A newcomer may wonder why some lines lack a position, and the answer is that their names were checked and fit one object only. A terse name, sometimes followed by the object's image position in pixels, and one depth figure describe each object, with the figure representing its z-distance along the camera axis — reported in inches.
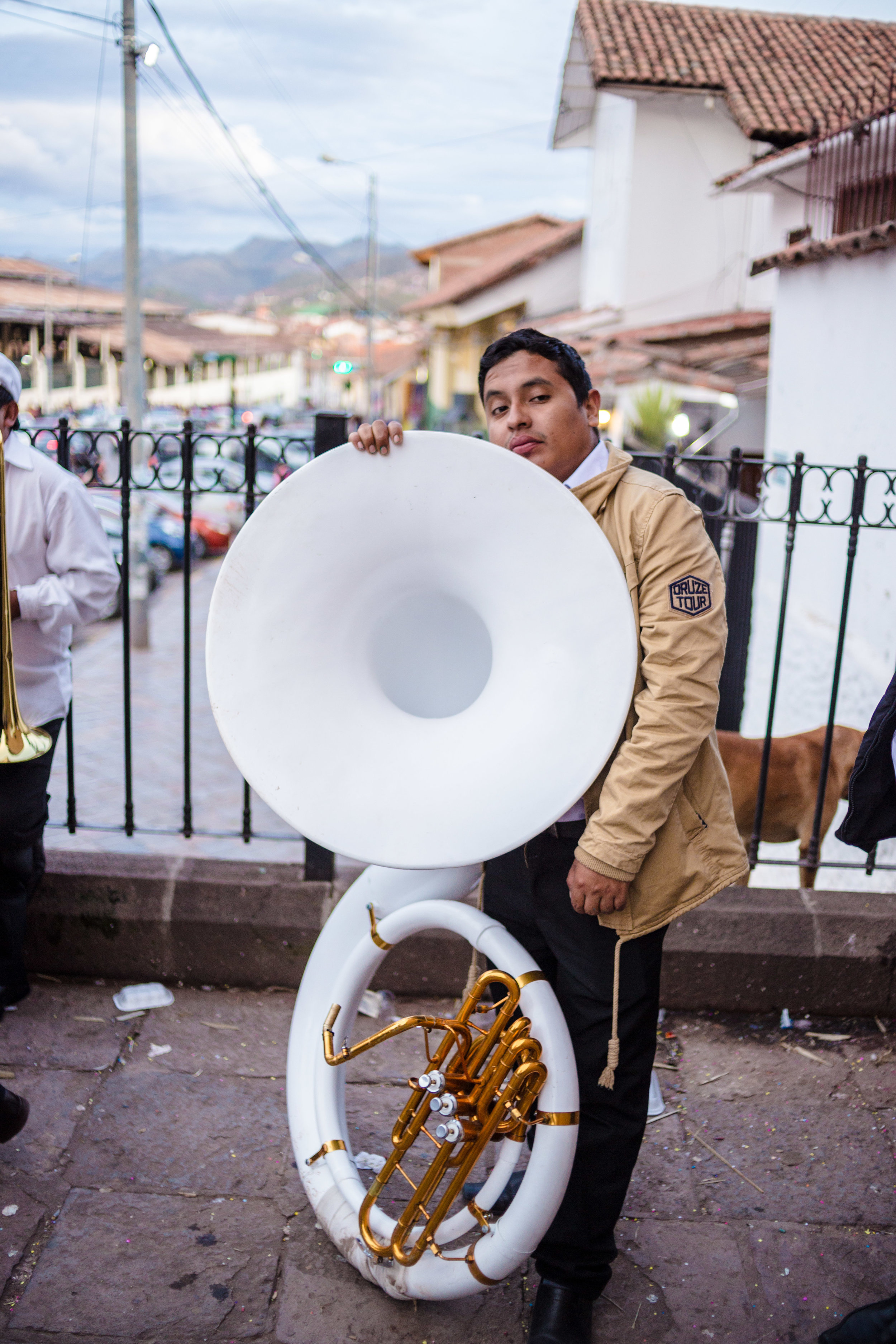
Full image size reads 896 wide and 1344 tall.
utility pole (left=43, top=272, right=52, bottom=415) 941.2
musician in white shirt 101.3
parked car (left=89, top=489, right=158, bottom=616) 485.4
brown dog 155.0
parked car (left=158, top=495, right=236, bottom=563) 734.5
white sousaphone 64.7
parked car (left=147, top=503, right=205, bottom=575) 699.4
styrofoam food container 113.6
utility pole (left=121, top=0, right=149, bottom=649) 479.5
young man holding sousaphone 68.8
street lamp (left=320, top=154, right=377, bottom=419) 1263.5
